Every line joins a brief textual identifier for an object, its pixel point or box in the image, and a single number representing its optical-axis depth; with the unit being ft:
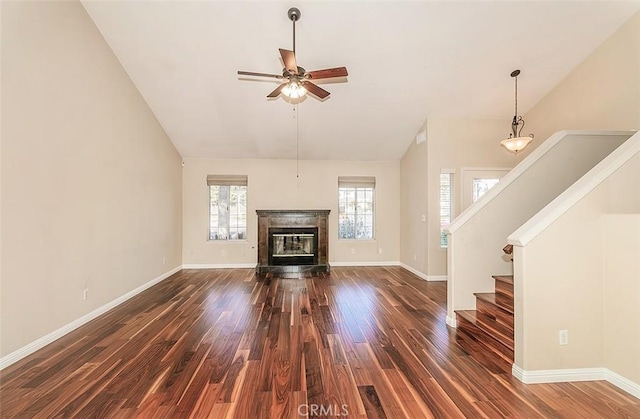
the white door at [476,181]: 17.75
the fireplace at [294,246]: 21.09
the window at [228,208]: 21.58
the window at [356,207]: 22.44
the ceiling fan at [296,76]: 9.45
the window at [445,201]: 17.70
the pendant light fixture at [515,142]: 13.26
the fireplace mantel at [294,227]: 20.52
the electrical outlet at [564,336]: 7.23
